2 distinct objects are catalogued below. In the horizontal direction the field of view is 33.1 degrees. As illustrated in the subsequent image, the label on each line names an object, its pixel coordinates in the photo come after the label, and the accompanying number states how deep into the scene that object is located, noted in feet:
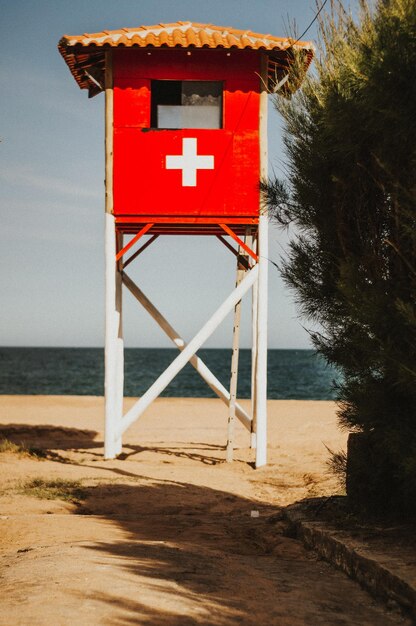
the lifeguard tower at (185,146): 41.01
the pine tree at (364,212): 18.92
